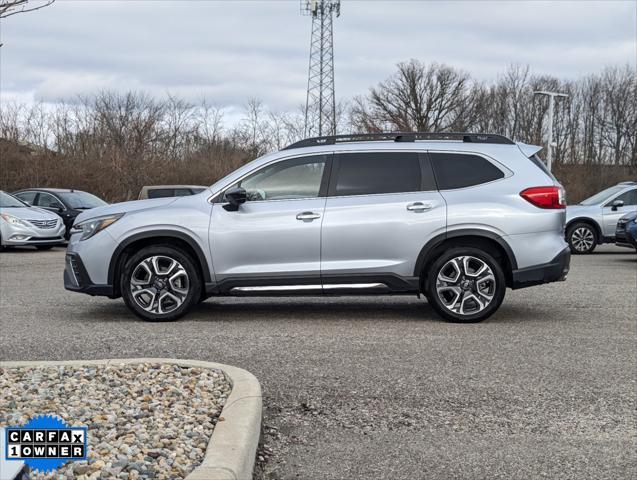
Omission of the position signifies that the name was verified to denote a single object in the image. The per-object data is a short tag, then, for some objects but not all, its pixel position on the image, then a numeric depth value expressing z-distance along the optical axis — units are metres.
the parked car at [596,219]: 19.25
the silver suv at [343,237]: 8.02
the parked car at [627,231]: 15.59
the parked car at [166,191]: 18.83
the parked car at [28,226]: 18.50
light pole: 38.34
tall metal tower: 44.94
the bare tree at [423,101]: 65.50
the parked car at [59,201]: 21.61
